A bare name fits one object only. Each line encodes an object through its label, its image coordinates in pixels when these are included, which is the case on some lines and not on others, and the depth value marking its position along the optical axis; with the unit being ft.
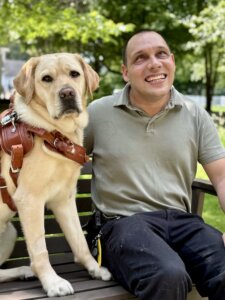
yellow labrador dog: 7.79
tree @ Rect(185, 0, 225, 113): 36.70
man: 8.34
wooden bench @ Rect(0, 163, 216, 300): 7.65
